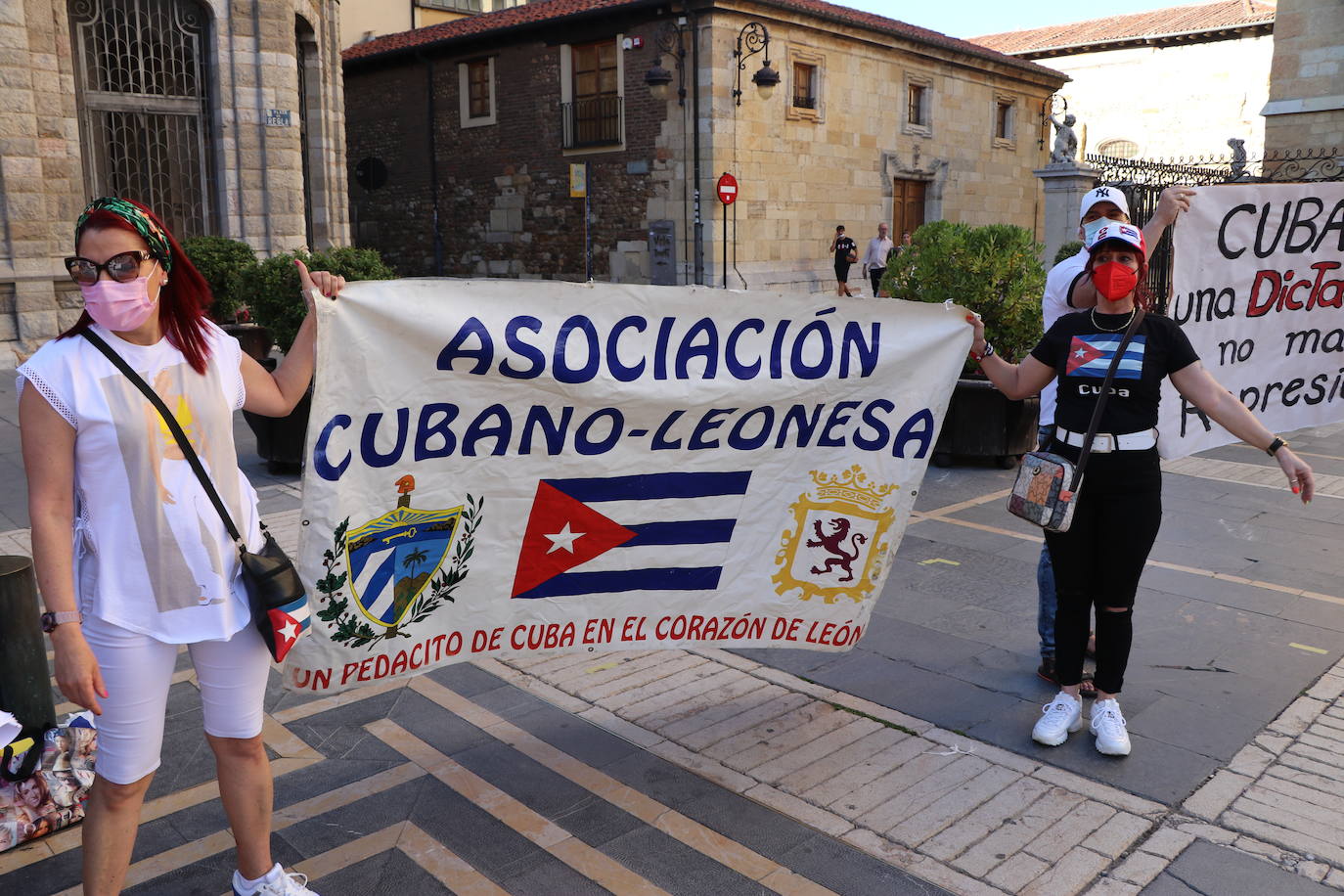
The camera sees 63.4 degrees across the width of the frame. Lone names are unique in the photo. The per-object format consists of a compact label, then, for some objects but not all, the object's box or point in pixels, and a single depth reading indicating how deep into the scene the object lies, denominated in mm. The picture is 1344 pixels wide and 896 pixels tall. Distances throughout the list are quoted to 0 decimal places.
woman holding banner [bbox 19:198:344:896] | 2607
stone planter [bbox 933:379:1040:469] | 8875
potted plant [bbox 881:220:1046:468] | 8922
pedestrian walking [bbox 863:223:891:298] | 24719
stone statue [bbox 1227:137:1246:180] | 14231
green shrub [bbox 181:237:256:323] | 14948
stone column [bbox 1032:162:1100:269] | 14172
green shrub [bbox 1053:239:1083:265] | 9359
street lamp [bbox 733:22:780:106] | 23062
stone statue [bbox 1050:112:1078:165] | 14586
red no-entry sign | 22406
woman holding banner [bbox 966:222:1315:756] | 3916
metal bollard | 3727
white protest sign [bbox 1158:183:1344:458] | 5336
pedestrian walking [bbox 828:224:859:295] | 24422
